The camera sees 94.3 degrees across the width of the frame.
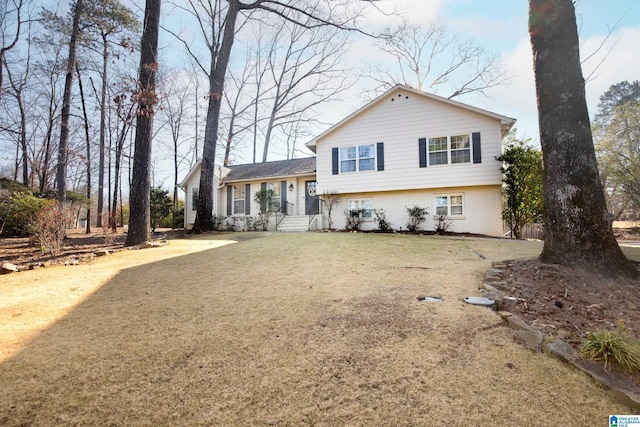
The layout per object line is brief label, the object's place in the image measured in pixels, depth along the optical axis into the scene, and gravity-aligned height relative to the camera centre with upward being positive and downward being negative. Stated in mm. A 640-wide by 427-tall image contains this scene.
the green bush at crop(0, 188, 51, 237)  8594 +459
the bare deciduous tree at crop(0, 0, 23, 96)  12571 +9044
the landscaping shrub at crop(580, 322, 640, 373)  2082 -999
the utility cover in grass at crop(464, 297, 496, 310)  3089 -910
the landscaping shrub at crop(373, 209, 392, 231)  12799 -78
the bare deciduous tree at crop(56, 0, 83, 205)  10961 +4447
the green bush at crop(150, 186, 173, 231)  16266 +1020
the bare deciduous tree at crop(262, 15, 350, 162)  22448 +10441
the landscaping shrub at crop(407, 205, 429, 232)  12391 +23
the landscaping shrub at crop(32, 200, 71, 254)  7438 -81
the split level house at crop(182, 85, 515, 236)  11719 +2283
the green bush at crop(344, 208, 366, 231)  13203 -15
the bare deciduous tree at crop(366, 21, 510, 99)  19016 +10047
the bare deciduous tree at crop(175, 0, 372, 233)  11938 +5708
